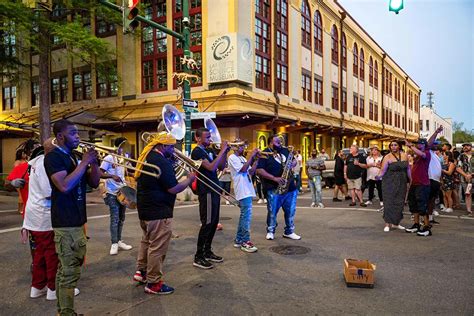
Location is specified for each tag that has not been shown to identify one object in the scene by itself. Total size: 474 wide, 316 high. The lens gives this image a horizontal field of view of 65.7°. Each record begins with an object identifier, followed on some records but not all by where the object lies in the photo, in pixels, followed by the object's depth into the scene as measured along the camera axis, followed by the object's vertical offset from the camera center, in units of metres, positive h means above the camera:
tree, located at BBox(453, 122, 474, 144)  94.62 +4.68
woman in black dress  7.68 -0.78
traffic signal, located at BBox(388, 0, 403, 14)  8.44 +3.39
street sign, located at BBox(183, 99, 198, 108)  11.77 +1.64
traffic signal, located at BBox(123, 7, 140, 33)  8.67 +3.25
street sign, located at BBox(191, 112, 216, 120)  12.17 +1.28
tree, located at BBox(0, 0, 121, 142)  14.95 +5.29
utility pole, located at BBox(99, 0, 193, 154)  11.50 +3.21
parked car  18.50 -1.10
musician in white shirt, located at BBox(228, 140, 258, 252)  6.17 -0.65
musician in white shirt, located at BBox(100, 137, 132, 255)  6.13 -0.85
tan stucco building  18.58 +4.65
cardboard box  4.40 -1.50
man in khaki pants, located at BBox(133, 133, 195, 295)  4.28 -0.64
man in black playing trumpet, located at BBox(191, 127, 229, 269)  5.33 -0.62
